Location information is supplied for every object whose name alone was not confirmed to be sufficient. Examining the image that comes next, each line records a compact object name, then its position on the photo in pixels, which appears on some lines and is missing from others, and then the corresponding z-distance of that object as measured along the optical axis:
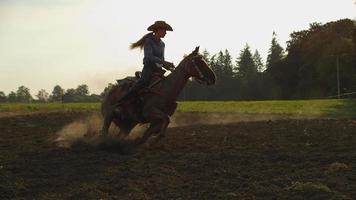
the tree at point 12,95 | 121.56
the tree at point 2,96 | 103.39
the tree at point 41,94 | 127.65
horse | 13.59
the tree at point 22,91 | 141.57
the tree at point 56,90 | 124.51
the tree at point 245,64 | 131.75
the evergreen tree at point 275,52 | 135.75
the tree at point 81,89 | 118.66
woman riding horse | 13.84
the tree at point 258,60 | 153.36
